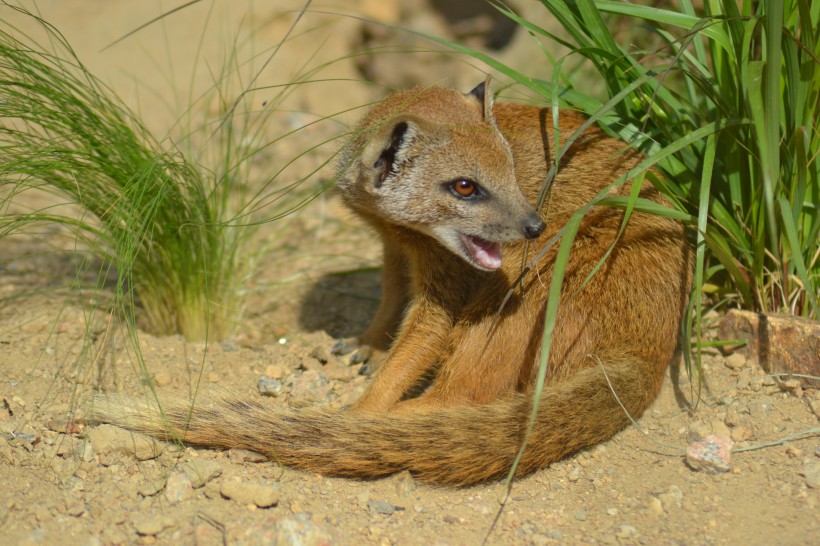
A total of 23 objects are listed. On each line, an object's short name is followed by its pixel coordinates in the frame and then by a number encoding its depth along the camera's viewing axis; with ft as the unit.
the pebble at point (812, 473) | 15.69
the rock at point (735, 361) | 19.60
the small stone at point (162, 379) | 20.31
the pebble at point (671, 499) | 15.66
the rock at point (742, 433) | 17.47
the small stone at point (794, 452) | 16.61
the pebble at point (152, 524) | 14.48
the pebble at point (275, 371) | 21.29
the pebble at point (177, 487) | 15.74
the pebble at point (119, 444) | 16.76
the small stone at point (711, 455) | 16.55
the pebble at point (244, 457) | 17.06
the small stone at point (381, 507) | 15.96
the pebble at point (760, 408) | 18.02
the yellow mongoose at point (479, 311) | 16.98
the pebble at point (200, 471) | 16.11
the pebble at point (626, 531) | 14.96
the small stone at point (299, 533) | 14.23
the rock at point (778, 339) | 18.17
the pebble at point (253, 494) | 15.62
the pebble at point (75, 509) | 14.84
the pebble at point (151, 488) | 15.72
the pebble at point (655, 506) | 15.55
